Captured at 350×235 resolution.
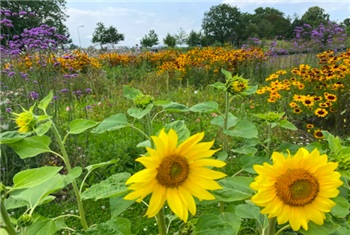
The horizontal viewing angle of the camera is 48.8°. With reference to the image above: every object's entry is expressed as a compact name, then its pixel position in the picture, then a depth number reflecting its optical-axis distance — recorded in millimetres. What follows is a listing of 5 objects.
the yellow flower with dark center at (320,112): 3316
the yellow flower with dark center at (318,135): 2888
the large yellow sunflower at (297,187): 730
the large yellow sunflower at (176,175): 662
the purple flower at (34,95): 2809
